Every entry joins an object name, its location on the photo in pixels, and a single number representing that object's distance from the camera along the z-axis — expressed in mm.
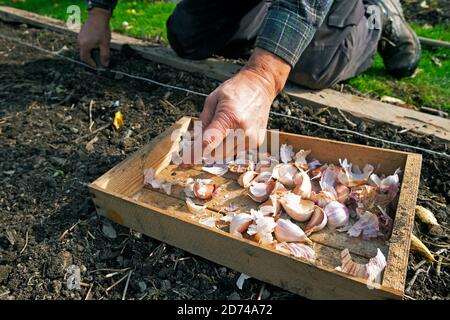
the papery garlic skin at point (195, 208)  546
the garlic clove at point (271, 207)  526
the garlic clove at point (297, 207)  521
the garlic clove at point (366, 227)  504
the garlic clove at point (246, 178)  591
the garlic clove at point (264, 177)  588
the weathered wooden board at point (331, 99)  725
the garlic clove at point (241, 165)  613
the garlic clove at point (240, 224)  503
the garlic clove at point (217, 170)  622
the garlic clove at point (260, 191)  563
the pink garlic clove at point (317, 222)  508
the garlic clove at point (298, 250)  471
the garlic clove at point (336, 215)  516
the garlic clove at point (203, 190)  568
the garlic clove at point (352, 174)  568
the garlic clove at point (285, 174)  581
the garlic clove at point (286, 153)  618
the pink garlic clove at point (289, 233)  491
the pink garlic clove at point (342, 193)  551
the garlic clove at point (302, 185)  554
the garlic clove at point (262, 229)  489
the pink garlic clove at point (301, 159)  600
